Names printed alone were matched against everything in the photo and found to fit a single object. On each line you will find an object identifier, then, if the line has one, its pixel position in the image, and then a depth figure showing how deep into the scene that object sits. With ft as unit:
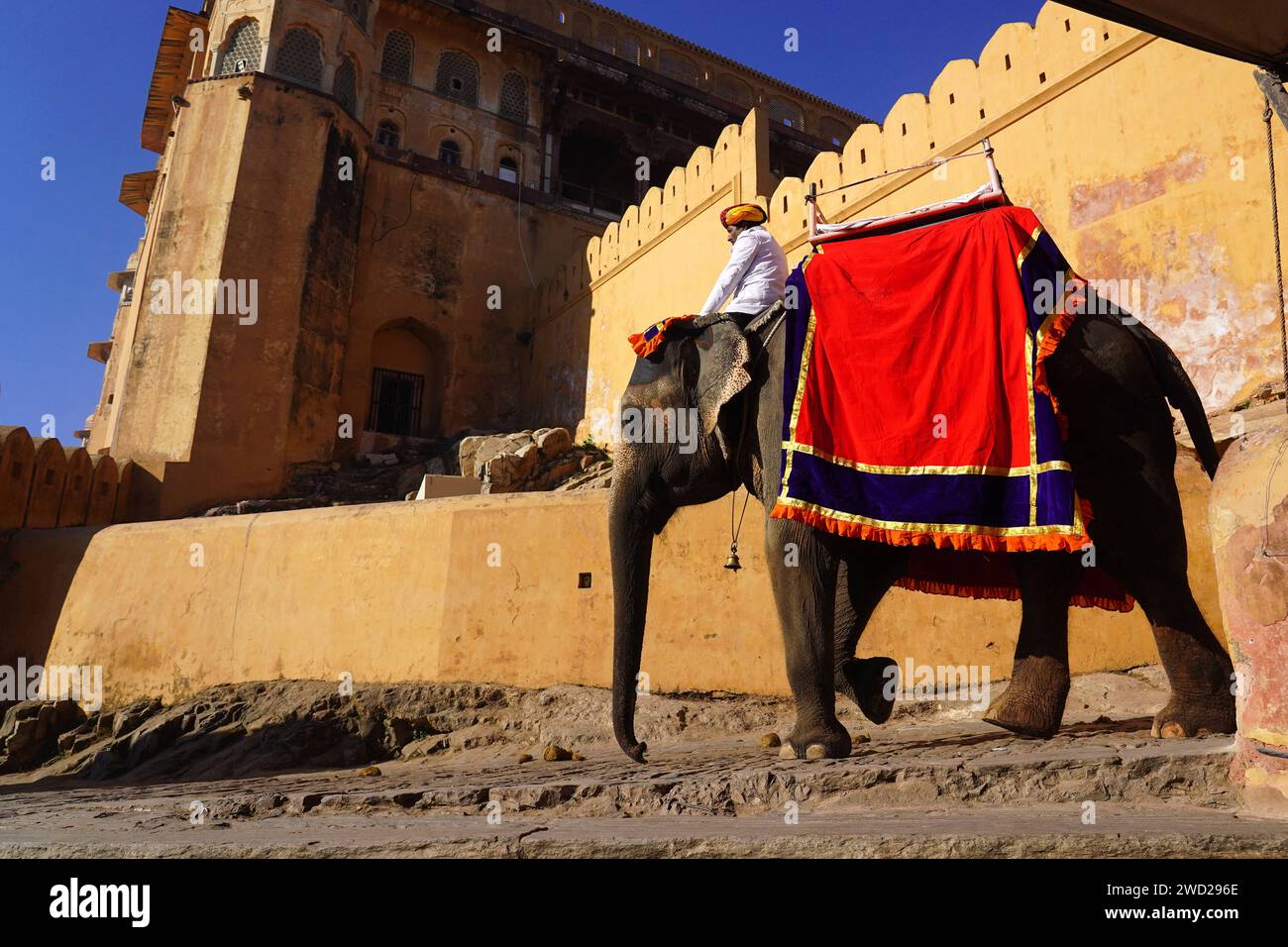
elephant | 11.02
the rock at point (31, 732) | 26.63
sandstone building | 53.42
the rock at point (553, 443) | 49.06
